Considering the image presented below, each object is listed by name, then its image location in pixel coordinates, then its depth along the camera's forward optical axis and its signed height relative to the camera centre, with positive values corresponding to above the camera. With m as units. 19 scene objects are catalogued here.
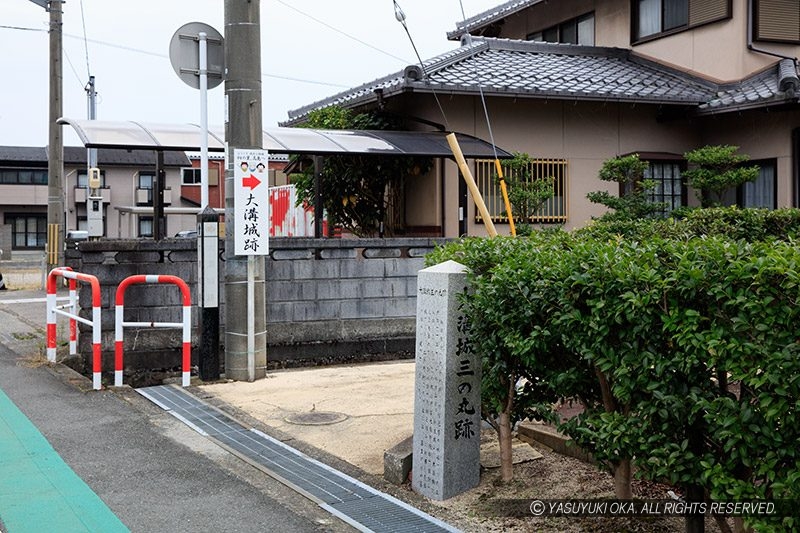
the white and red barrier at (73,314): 9.43 -0.86
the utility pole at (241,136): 10.03 +1.33
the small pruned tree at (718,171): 13.99 +1.28
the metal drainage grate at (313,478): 5.50 -1.78
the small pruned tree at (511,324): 5.25 -0.52
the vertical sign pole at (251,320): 10.04 -0.89
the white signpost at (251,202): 9.94 +0.53
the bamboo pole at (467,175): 11.65 +0.99
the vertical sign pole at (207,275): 9.95 -0.35
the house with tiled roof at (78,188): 47.44 +3.51
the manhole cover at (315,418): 8.10 -1.71
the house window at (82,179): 49.83 +4.07
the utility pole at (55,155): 21.66 +2.47
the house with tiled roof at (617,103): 14.96 +2.66
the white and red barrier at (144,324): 9.52 -0.90
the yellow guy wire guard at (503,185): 13.23 +0.98
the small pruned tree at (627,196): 13.62 +0.88
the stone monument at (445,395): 5.87 -1.07
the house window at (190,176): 50.42 +4.33
